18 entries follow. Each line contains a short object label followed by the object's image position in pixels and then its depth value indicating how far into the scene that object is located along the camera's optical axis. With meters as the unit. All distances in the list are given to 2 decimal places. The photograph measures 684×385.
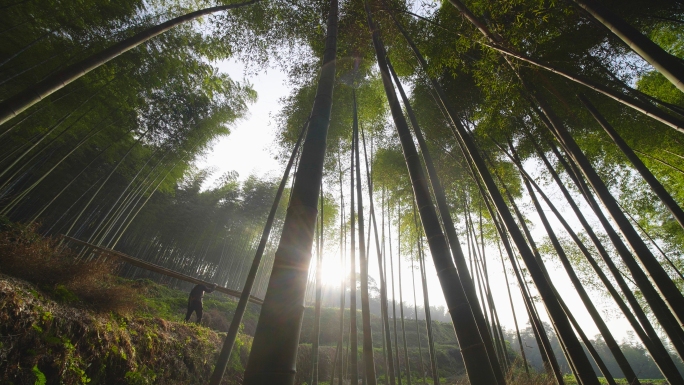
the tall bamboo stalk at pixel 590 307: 2.83
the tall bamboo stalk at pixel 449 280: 0.91
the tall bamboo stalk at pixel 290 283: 0.63
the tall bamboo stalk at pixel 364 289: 2.86
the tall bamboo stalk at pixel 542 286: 1.33
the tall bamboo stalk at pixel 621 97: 1.35
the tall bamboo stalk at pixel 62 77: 1.54
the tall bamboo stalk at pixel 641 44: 1.05
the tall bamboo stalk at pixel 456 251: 1.62
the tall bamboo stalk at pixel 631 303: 2.49
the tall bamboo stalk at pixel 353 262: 3.55
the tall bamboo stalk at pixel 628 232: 1.97
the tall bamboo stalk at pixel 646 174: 2.27
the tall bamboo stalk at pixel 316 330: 4.04
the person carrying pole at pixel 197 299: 5.62
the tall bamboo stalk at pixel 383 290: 4.25
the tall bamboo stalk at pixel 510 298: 5.57
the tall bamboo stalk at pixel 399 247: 6.99
